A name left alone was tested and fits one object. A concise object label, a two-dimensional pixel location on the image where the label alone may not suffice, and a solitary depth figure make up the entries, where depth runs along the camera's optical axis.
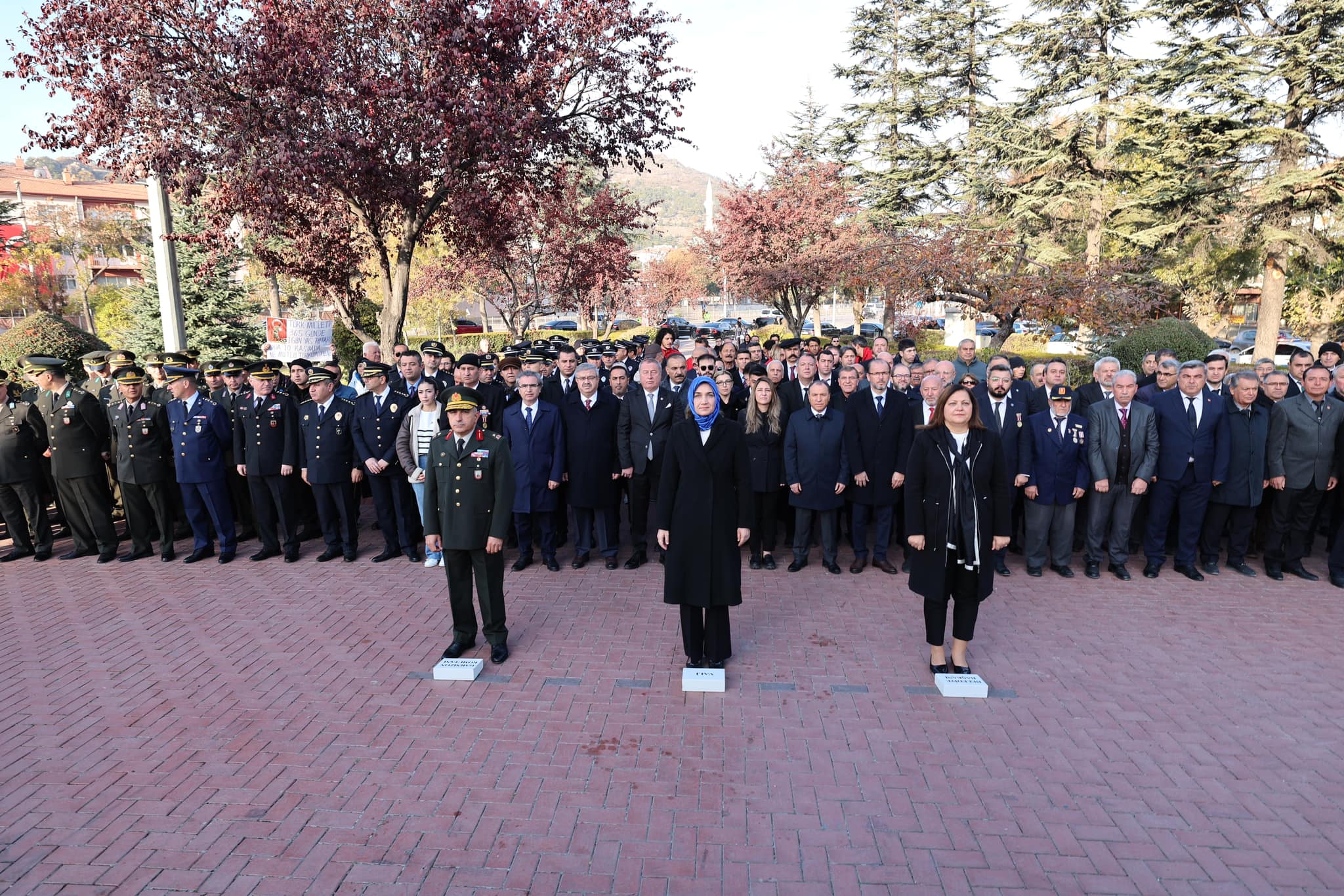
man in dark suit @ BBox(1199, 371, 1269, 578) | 7.20
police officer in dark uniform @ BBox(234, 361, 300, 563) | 7.79
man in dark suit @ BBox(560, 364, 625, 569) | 7.54
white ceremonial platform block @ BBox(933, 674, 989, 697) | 4.88
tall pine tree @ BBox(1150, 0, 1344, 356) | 19.58
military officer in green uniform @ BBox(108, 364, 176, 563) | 7.77
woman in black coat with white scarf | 4.87
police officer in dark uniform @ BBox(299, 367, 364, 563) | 7.66
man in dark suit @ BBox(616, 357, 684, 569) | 7.59
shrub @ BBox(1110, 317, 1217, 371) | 12.42
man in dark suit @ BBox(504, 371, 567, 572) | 7.43
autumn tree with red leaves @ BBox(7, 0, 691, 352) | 8.44
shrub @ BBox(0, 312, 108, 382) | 11.02
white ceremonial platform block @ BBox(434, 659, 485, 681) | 5.17
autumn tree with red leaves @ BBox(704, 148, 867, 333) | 23.53
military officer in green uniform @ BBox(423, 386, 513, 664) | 5.31
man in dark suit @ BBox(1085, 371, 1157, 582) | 7.07
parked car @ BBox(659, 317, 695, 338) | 25.27
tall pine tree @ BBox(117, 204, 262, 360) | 15.71
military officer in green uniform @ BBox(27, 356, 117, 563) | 7.87
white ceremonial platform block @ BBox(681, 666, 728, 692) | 4.99
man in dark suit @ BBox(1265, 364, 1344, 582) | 7.12
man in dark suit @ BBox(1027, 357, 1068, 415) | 7.36
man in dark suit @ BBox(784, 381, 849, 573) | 7.31
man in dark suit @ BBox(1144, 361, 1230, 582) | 7.14
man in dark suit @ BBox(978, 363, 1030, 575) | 7.26
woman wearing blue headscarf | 5.02
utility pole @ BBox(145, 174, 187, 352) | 9.36
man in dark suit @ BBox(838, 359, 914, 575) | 7.29
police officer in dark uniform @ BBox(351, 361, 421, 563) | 7.60
